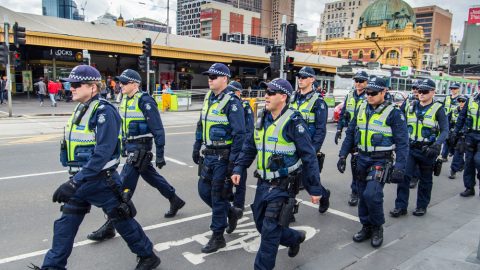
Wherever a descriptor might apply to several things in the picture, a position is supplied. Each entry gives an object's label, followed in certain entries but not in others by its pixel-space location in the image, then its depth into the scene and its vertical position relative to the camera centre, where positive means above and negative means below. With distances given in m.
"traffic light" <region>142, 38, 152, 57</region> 21.35 +1.60
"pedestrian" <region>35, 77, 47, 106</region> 21.97 -0.95
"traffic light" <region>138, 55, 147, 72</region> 22.69 +0.82
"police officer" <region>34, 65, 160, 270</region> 3.40 -0.85
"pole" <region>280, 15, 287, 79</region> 15.27 +1.35
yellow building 84.69 +10.75
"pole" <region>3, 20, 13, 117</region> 16.82 +0.38
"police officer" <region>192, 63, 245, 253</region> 4.44 -0.74
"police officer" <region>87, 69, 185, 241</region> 4.82 -0.69
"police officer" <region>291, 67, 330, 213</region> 6.00 -0.41
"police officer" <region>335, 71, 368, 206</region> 7.51 -0.30
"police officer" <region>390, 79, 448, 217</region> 5.87 -0.82
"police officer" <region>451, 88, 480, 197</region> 7.19 -0.99
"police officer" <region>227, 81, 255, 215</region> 5.14 -1.41
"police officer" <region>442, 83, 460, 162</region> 10.39 -0.48
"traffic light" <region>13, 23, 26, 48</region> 16.89 +1.58
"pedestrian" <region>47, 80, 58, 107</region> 22.42 -1.03
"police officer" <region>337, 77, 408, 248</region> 4.72 -0.82
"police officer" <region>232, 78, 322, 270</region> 3.57 -0.79
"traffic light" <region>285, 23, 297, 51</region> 14.57 +1.69
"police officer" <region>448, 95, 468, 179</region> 7.49 -1.08
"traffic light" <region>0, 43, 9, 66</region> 16.84 +0.72
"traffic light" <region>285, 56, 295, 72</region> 15.98 +0.78
